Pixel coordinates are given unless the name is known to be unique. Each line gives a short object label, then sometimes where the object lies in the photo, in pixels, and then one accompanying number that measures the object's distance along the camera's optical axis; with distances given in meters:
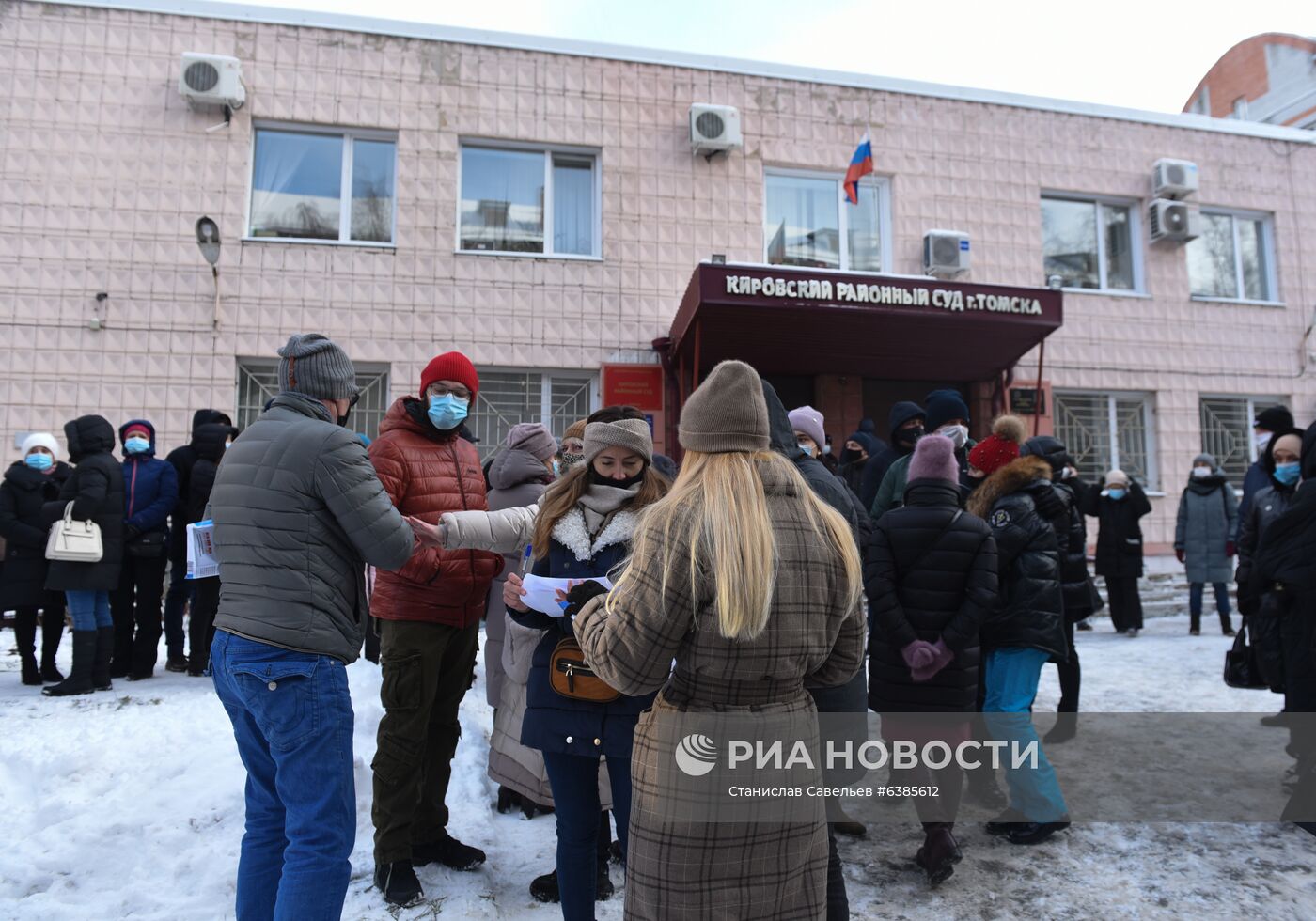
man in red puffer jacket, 3.02
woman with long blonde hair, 1.84
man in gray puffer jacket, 2.24
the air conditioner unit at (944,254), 10.58
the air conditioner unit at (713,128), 10.01
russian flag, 9.62
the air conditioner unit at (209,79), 8.82
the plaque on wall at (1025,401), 10.73
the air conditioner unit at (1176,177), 11.41
